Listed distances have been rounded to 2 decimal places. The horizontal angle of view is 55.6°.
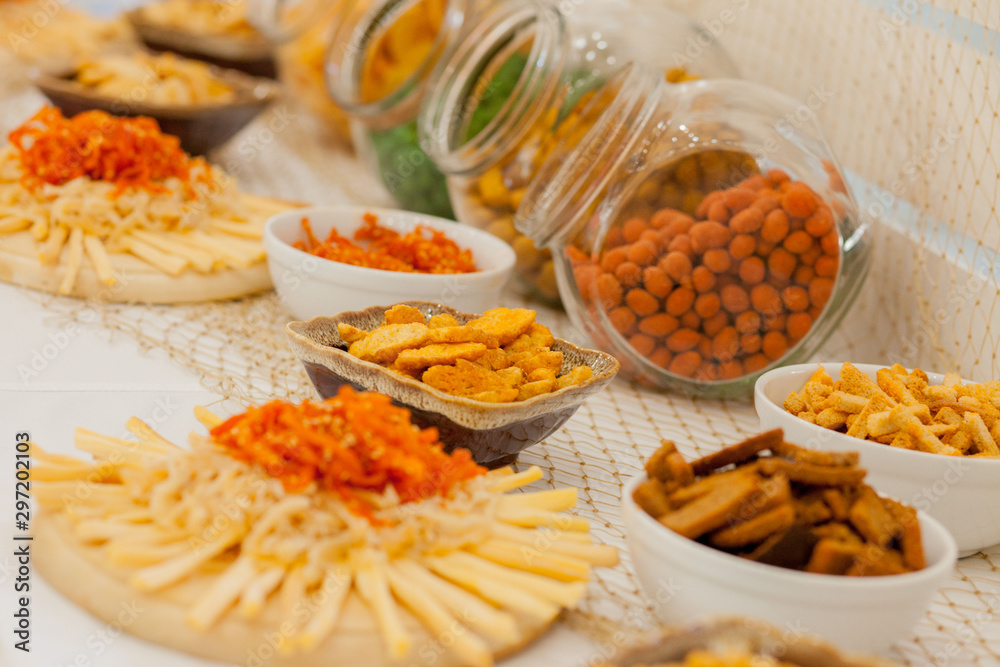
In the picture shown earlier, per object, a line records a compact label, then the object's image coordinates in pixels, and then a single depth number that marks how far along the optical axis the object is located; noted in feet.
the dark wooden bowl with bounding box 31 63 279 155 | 5.77
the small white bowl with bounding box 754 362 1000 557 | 2.79
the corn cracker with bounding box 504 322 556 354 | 3.39
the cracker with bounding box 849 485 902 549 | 2.32
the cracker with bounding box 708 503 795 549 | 2.25
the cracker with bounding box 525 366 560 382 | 3.17
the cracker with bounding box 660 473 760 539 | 2.29
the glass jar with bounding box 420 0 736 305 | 4.59
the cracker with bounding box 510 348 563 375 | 3.26
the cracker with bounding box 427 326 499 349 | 3.19
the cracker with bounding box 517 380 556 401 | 3.08
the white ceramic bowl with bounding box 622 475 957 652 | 2.14
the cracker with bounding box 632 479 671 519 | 2.43
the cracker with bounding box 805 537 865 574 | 2.20
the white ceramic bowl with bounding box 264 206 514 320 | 3.97
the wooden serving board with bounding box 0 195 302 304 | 4.33
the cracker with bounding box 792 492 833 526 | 2.37
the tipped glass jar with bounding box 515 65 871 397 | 3.76
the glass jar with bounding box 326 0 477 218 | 5.66
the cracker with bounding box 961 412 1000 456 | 2.94
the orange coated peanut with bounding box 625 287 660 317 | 3.84
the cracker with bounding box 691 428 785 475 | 2.57
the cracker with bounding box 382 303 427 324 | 3.44
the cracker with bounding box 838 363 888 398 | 3.20
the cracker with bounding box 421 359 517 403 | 3.02
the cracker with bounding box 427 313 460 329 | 3.39
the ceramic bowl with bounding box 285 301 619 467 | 2.93
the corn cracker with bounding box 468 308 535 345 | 3.35
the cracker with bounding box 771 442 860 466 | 2.51
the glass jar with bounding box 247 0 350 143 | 6.97
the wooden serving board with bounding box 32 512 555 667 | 2.18
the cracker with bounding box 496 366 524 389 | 3.12
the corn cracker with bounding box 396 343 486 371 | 3.07
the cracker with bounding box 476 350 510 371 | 3.21
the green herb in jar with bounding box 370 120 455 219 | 5.65
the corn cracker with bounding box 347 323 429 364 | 3.13
